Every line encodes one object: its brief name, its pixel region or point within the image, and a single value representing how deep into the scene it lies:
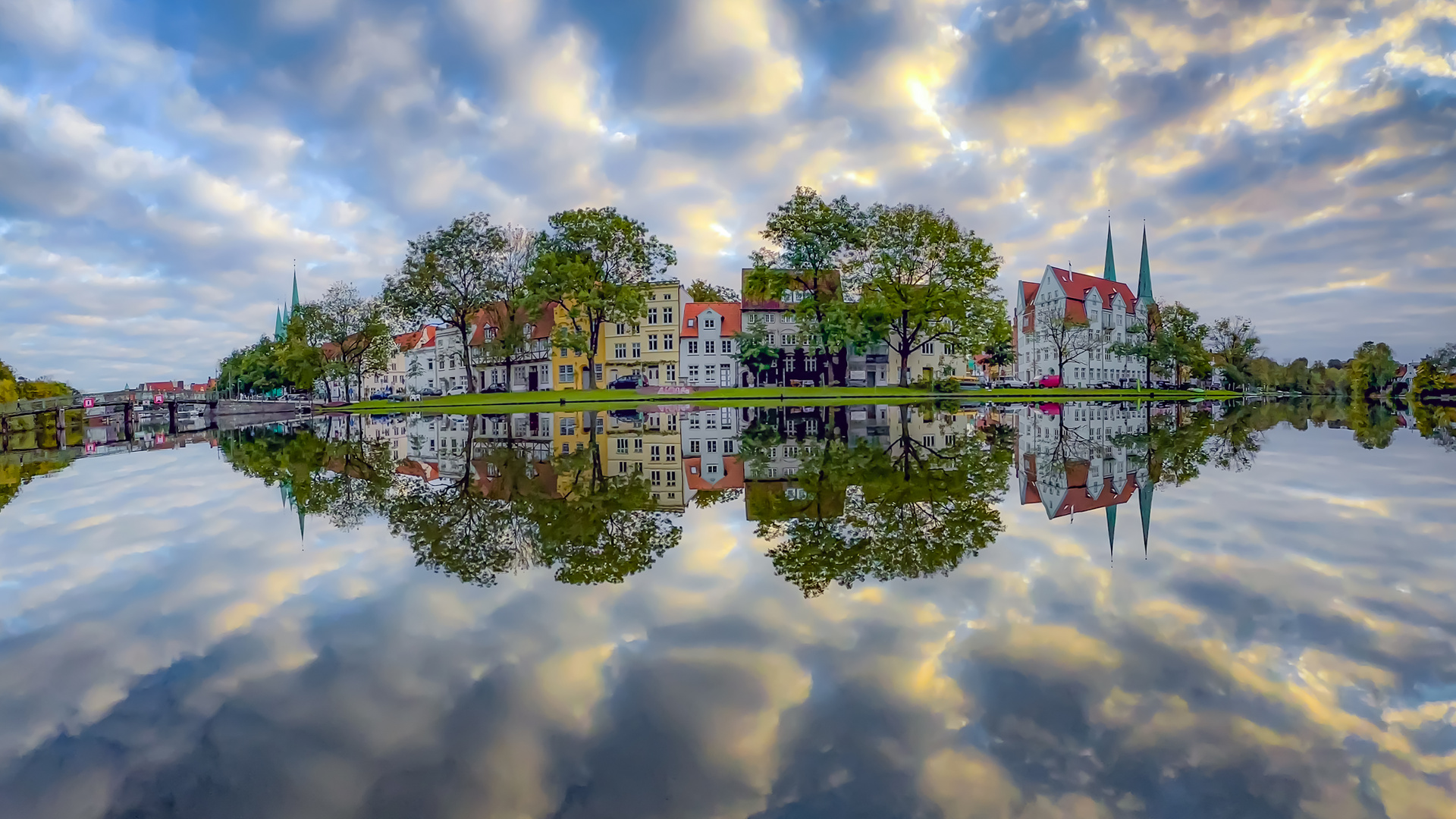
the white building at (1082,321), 94.50
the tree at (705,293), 96.75
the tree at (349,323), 63.19
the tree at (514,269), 53.72
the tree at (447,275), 52.84
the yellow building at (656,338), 72.06
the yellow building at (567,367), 73.00
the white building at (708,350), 71.75
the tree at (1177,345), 78.06
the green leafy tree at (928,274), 53.91
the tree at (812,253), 54.59
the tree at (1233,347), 81.06
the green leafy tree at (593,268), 52.12
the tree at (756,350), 63.62
